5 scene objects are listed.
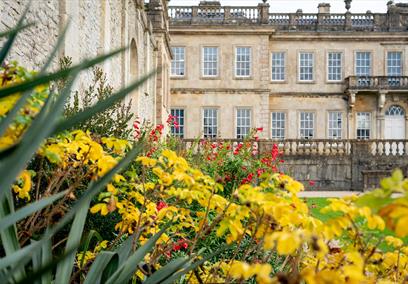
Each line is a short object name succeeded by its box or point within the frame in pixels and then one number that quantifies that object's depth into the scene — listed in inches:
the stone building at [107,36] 247.6
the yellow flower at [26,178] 79.7
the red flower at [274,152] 334.9
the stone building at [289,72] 1076.5
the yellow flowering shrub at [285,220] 50.8
